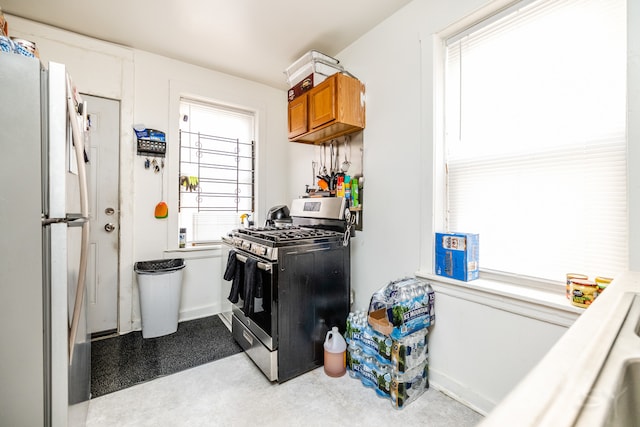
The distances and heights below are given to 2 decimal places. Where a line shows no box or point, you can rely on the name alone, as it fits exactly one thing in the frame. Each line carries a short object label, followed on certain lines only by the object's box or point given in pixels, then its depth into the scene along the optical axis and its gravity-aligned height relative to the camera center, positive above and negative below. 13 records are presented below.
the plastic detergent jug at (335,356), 1.97 -1.04
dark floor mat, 1.93 -1.18
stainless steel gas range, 1.87 -0.58
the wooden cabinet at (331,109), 2.26 +0.93
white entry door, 2.55 +0.00
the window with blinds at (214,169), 3.08 +0.54
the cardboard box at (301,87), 2.52 +1.23
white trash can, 2.50 -0.80
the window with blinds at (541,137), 1.31 +0.44
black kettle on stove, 2.98 -0.04
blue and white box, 1.71 -0.27
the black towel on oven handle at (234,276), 2.14 -0.51
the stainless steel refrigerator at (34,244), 0.87 -0.10
